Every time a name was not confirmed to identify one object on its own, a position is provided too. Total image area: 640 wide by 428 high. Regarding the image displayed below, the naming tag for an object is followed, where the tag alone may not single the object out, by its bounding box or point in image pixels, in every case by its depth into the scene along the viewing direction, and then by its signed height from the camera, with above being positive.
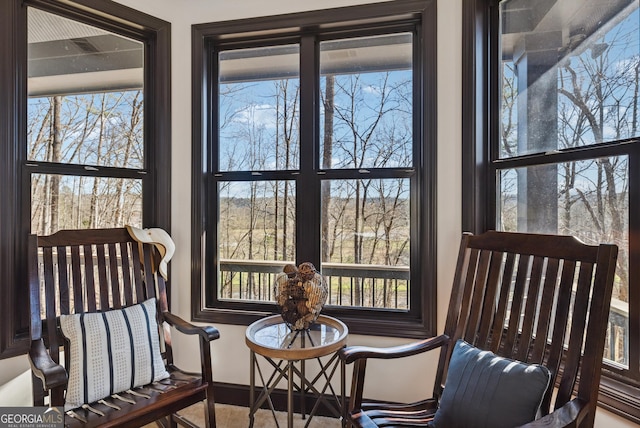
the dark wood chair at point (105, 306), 1.42 -0.45
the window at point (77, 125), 1.75 +0.54
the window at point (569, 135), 1.33 +0.37
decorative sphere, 1.74 -0.40
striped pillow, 1.51 -0.63
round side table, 1.54 -0.60
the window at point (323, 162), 2.04 +0.34
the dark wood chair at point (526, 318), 1.12 -0.41
